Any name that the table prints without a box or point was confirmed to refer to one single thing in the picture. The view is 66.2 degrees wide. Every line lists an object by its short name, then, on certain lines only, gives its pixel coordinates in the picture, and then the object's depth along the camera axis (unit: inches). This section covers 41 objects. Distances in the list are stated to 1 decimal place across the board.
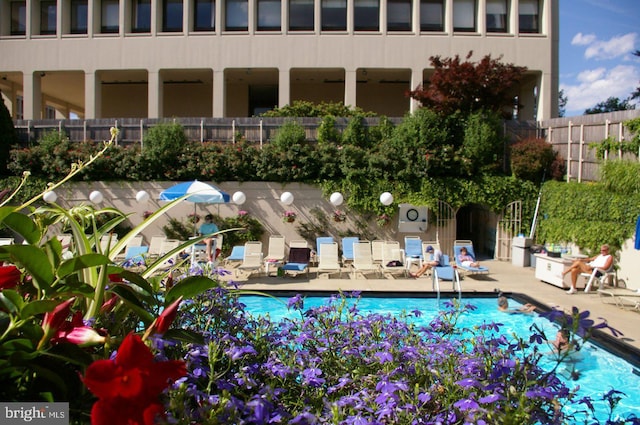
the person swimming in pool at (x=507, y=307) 388.1
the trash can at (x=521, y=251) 594.5
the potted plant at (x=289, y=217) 632.9
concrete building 842.2
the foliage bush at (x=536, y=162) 623.5
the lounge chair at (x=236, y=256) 545.3
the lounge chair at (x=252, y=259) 514.3
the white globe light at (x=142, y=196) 605.3
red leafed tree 621.9
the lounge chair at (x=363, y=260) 512.1
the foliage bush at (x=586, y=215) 464.8
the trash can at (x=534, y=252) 582.4
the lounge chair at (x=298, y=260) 503.3
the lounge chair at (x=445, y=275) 442.3
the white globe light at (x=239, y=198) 590.6
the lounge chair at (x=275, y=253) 523.4
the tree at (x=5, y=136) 665.0
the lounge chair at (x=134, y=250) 520.1
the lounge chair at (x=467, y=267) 505.4
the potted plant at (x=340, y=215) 636.1
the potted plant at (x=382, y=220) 629.9
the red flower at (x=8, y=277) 68.7
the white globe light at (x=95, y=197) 606.2
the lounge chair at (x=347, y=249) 567.8
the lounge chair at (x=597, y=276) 432.9
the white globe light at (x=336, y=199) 595.2
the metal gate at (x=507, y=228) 629.6
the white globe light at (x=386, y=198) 597.6
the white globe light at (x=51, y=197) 559.1
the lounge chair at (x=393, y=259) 527.8
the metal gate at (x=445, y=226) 634.2
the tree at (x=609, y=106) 1897.1
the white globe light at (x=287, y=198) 597.3
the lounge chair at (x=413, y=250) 547.7
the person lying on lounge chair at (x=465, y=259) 512.1
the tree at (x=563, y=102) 2323.9
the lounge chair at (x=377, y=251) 563.8
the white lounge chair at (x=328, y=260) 516.7
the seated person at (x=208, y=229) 528.8
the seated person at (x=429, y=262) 477.0
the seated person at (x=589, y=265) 437.4
